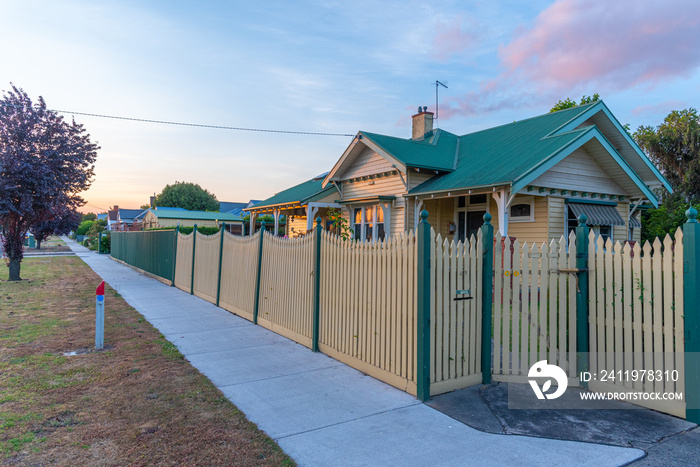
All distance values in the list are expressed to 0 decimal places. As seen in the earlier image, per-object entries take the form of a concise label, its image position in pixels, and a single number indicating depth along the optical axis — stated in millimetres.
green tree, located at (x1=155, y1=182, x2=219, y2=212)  79625
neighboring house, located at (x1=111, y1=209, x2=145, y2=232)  73212
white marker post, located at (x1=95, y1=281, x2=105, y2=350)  6863
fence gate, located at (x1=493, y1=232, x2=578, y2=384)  4992
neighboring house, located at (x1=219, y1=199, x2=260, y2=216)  76562
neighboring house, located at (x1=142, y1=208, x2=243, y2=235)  42219
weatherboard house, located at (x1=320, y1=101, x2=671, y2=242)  11922
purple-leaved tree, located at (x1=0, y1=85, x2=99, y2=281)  15242
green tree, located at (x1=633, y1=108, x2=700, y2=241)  26078
